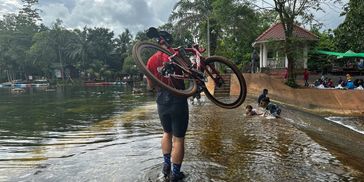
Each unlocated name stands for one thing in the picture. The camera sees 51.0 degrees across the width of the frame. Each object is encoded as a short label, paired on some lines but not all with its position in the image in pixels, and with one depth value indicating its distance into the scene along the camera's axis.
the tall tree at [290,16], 21.44
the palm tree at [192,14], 39.84
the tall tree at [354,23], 17.29
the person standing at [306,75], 25.20
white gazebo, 28.94
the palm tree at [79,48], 84.07
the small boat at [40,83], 77.81
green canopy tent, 24.08
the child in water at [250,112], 14.32
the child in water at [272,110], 14.01
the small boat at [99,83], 75.19
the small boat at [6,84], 80.78
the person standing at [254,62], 27.00
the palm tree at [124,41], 90.84
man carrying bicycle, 5.18
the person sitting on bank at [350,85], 19.29
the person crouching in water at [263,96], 15.38
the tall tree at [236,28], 23.53
